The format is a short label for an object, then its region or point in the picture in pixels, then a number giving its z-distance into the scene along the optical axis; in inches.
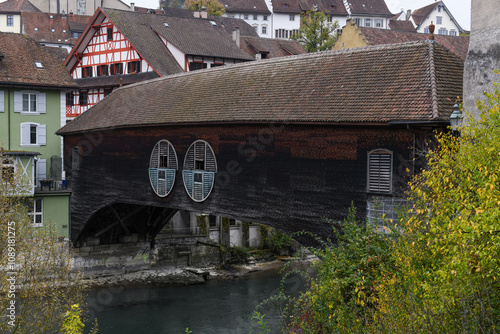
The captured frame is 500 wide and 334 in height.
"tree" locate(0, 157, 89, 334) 433.1
